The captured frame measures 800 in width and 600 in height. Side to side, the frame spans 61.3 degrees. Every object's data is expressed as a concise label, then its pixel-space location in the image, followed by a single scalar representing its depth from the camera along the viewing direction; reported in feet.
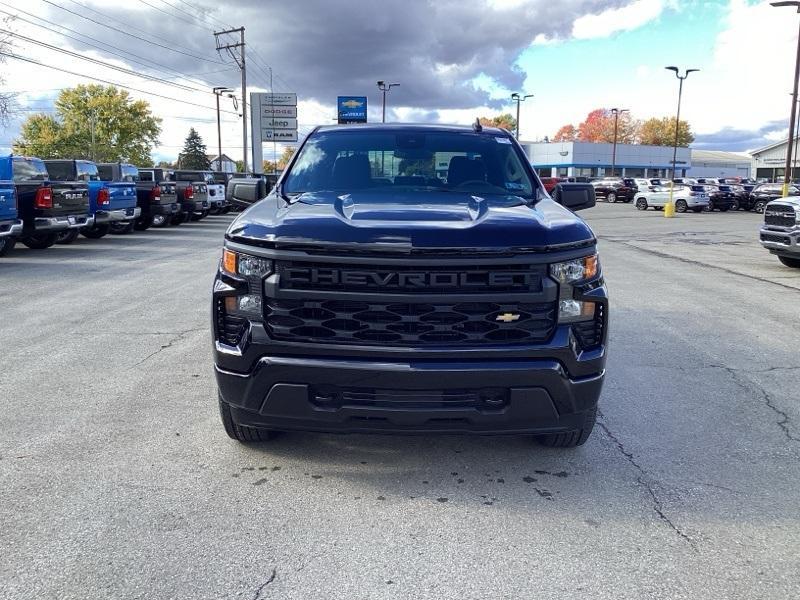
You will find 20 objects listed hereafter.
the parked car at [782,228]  39.27
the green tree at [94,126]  267.39
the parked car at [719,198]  123.13
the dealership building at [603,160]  299.38
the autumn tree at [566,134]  433.89
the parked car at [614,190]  159.22
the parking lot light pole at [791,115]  92.20
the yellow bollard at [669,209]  107.86
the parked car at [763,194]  121.39
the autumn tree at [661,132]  400.06
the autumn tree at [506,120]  435.29
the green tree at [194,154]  347.73
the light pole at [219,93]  214.90
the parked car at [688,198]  118.11
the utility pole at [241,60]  156.62
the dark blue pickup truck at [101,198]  53.11
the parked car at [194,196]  73.26
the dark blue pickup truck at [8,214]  39.86
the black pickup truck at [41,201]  44.39
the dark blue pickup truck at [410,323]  10.25
